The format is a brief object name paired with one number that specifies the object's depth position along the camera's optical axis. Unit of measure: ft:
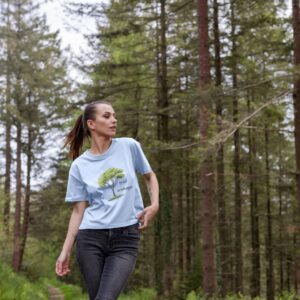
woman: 11.62
